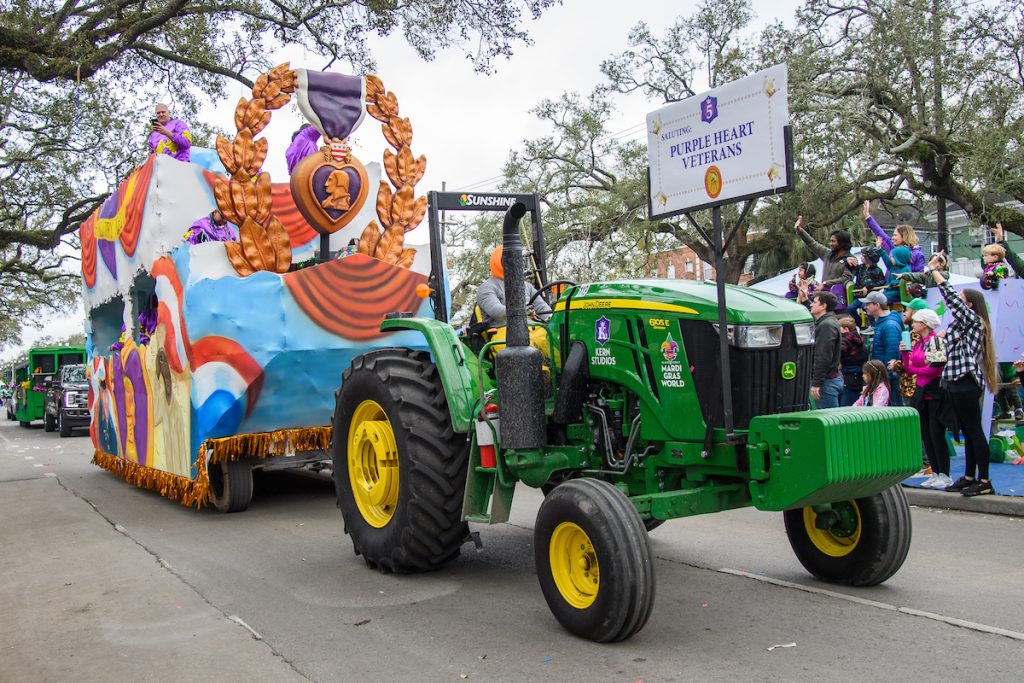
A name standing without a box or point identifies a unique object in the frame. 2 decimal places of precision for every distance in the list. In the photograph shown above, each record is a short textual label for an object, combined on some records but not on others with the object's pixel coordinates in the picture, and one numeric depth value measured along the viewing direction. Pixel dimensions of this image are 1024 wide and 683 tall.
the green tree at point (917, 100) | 16.30
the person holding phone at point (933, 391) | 8.09
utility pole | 16.77
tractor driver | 5.73
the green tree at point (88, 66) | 12.41
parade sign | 3.91
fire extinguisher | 5.08
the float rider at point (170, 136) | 9.45
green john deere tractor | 4.00
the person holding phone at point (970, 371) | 7.71
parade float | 7.64
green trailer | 26.27
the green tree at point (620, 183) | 21.15
